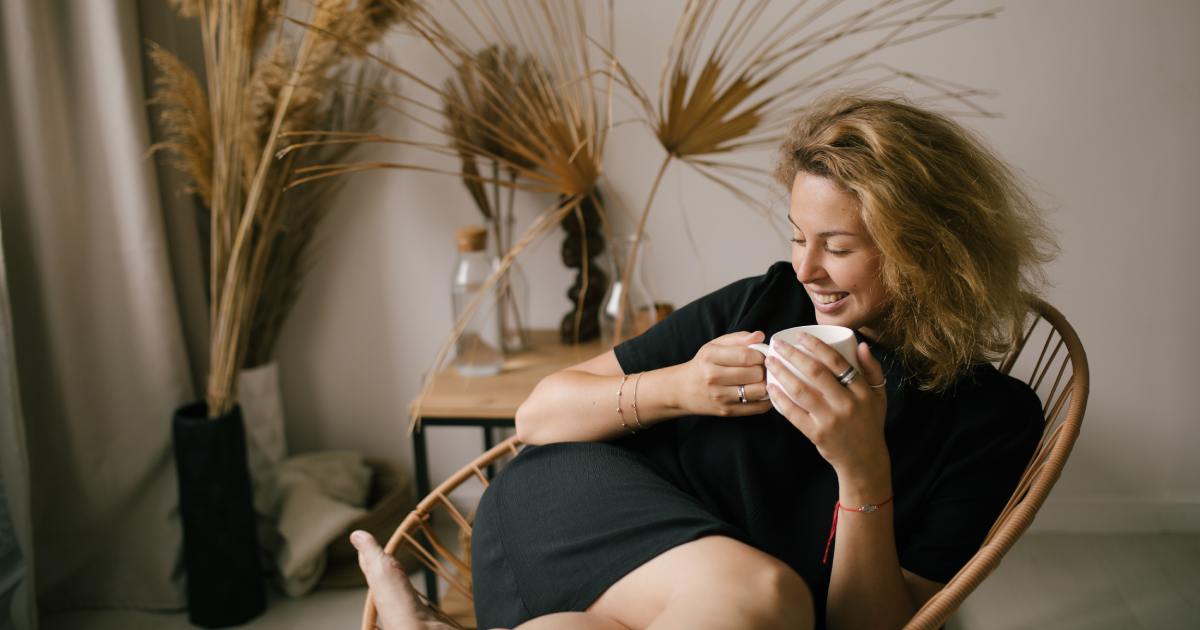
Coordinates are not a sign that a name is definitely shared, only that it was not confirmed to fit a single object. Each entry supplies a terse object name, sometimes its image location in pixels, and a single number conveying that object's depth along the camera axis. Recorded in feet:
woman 3.25
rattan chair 3.12
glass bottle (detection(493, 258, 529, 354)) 6.77
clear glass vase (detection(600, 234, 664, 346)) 6.40
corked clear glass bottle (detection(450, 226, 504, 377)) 6.48
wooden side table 5.90
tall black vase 6.46
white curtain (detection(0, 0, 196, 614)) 6.13
